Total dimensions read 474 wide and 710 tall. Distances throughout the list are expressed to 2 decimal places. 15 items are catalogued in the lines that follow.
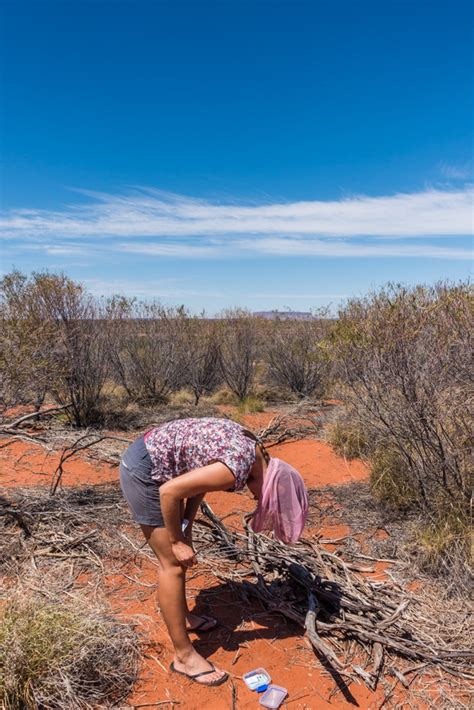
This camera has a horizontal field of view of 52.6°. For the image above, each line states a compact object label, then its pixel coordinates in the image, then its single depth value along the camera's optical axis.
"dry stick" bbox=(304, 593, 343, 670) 2.58
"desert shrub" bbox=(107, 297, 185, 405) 11.01
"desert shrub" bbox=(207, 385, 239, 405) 11.74
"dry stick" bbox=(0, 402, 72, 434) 4.36
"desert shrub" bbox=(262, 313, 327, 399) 11.76
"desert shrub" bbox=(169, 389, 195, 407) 11.27
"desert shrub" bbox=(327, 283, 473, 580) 4.04
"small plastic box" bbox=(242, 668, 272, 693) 2.48
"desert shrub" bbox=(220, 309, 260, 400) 11.92
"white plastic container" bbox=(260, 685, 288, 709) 2.37
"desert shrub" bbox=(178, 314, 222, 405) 11.56
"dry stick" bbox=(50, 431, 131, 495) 4.41
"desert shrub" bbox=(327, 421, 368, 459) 6.76
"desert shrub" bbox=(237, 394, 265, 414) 10.14
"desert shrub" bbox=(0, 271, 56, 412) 4.82
